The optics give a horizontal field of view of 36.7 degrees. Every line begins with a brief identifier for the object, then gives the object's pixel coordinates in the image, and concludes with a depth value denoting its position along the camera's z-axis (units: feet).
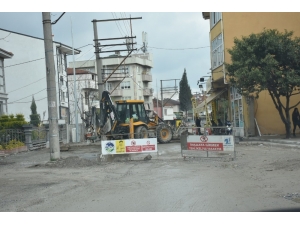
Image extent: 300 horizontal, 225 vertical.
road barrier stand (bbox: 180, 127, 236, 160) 54.70
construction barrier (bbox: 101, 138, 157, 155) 58.23
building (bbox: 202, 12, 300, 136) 99.19
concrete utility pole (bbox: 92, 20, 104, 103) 109.80
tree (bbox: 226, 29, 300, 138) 76.59
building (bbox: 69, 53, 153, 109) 251.39
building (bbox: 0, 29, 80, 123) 149.18
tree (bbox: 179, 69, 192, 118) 323.57
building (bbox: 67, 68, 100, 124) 206.42
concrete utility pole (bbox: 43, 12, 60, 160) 58.85
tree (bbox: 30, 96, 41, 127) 135.66
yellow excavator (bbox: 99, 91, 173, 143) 85.10
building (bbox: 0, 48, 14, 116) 108.06
